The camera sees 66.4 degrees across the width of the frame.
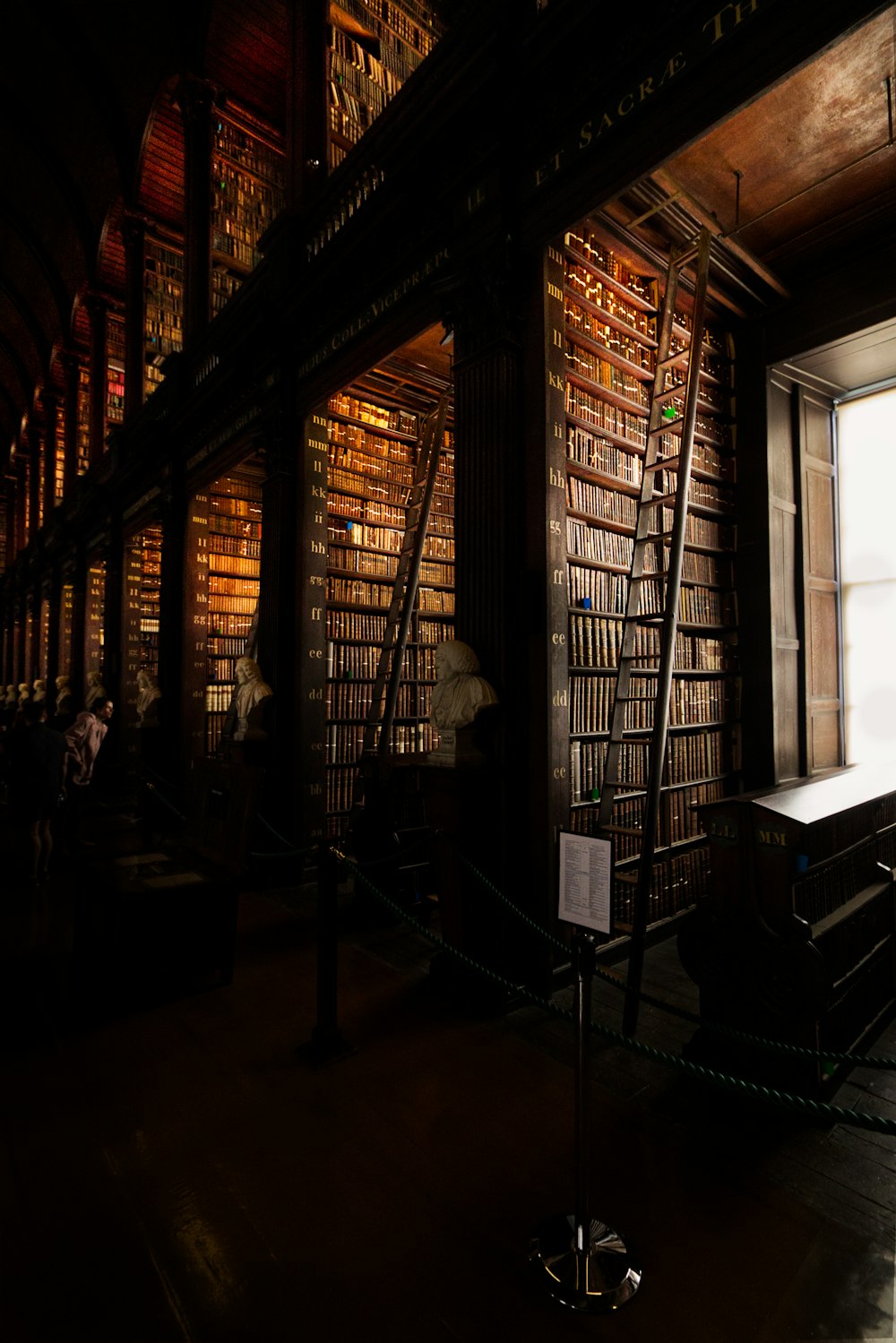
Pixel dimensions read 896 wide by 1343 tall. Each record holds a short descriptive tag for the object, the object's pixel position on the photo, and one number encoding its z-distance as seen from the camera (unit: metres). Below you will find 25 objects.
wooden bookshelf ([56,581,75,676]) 11.59
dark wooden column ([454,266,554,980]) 3.16
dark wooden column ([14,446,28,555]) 16.03
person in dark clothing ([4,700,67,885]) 4.93
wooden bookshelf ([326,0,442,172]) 5.15
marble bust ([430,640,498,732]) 3.16
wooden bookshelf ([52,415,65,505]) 13.65
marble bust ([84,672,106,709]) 8.45
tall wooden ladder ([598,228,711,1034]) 2.95
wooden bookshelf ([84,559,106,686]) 10.38
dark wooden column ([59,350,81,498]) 11.59
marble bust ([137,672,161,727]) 6.95
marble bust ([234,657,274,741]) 5.00
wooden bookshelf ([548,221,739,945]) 3.74
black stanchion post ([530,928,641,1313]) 1.56
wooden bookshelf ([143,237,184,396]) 8.66
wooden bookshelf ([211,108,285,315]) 6.71
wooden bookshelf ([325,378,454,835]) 5.36
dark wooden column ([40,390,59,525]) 13.27
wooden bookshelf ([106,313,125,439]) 10.66
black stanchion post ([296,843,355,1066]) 2.67
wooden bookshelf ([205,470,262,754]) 7.18
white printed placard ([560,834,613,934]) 1.78
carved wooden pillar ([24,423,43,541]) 14.16
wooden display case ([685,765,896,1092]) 2.31
